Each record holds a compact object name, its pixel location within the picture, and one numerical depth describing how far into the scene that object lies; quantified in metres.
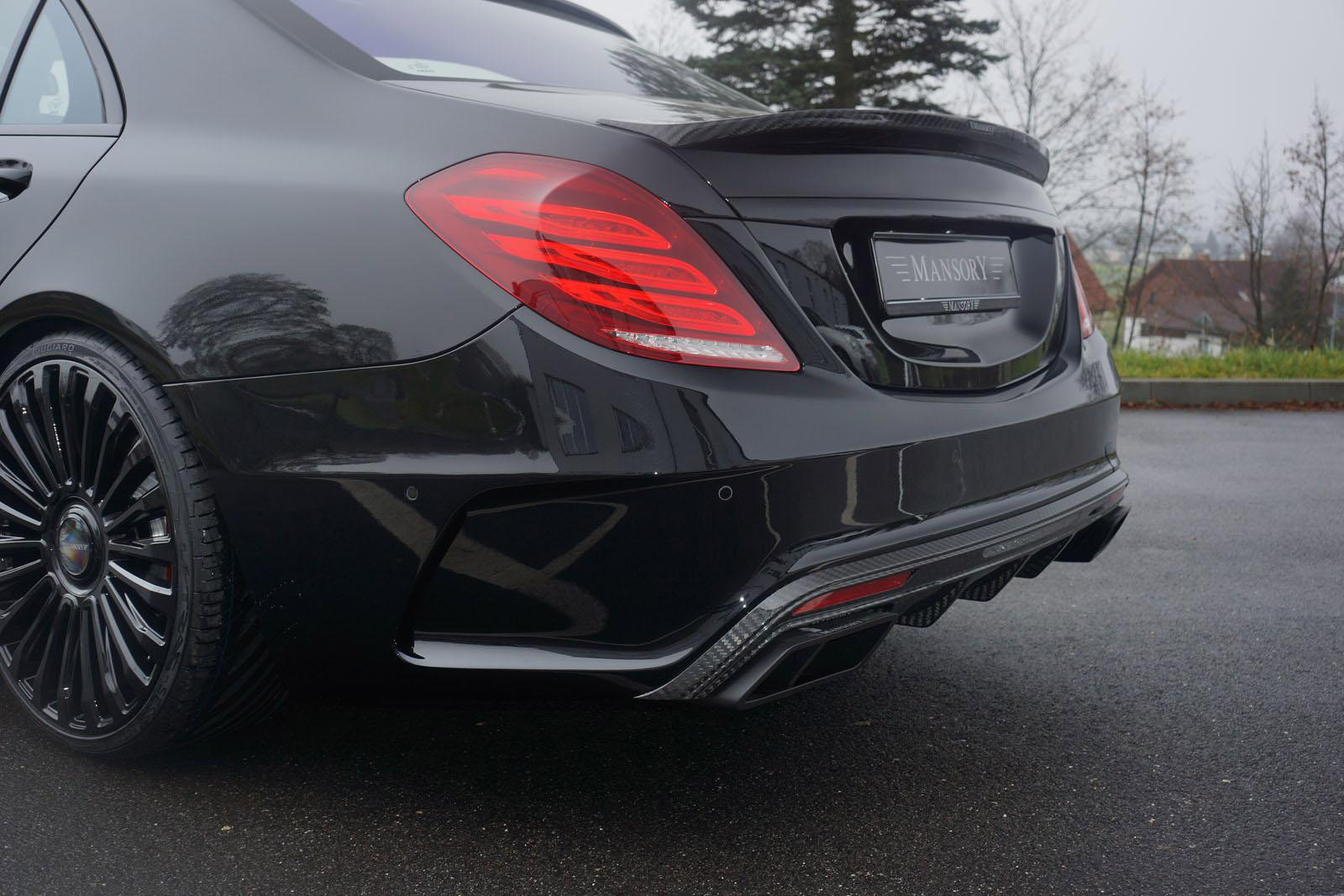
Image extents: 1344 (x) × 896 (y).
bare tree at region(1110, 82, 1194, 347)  25.50
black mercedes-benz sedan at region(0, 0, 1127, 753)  1.63
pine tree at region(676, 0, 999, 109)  20.00
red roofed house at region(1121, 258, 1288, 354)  26.98
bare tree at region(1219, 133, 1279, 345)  24.67
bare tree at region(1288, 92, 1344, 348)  22.75
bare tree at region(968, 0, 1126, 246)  24.06
